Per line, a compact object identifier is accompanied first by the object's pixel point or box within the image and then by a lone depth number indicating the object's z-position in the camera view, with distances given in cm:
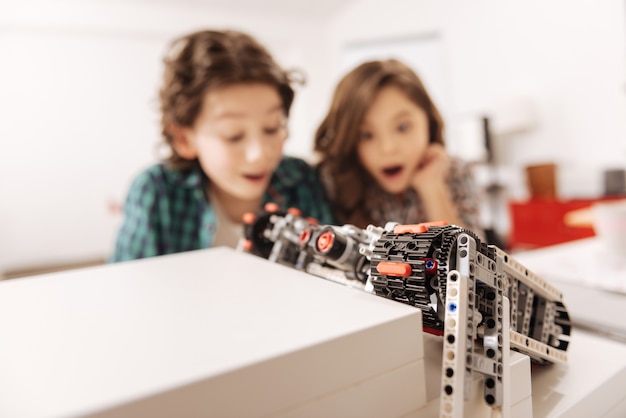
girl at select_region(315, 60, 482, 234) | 83
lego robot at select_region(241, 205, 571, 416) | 32
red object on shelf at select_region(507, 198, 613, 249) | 189
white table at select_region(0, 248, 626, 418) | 26
